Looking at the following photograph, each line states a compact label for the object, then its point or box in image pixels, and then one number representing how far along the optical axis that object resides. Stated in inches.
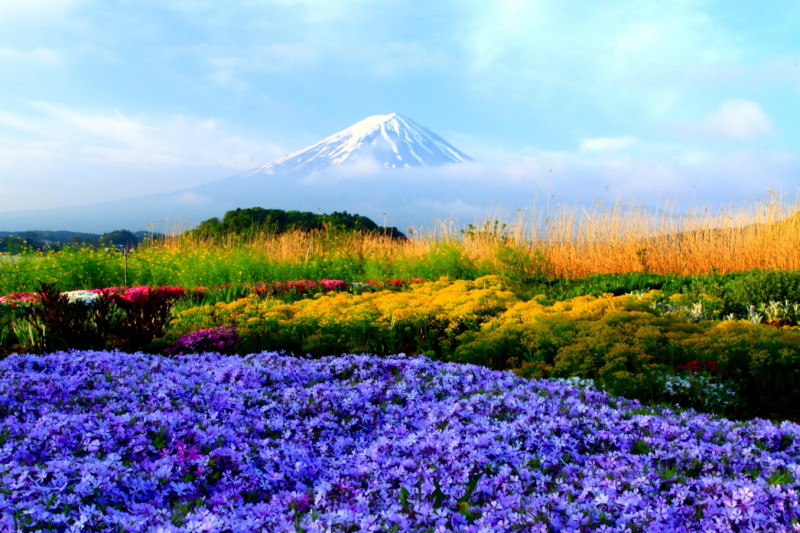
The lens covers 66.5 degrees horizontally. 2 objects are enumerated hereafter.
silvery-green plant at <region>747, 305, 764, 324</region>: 303.2
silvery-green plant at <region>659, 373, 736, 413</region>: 176.6
